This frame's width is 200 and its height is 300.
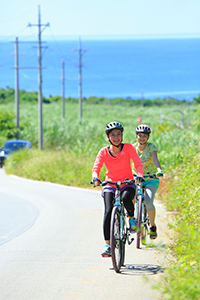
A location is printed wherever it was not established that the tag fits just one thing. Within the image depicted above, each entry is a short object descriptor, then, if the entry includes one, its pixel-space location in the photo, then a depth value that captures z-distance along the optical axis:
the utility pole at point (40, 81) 66.69
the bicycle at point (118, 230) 14.86
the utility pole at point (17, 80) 82.56
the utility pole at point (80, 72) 106.06
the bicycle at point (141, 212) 17.39
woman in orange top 15.77
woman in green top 18.37
